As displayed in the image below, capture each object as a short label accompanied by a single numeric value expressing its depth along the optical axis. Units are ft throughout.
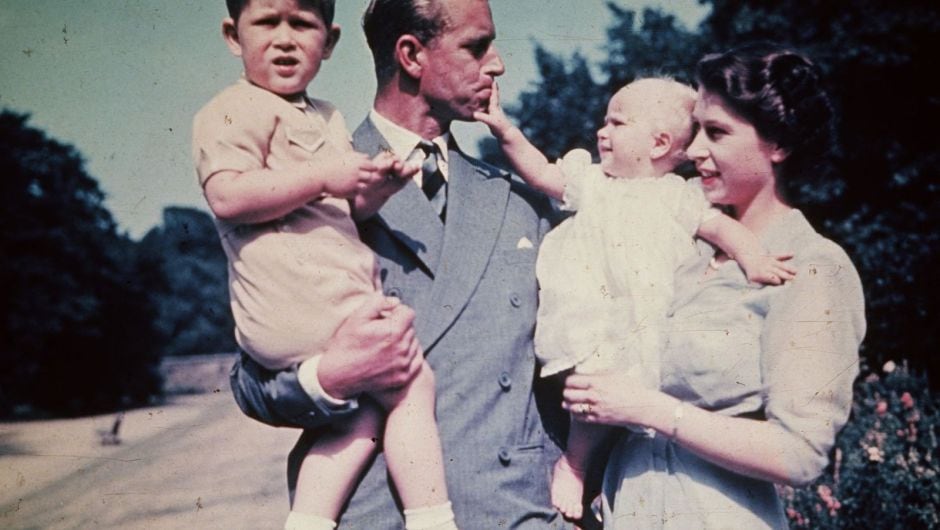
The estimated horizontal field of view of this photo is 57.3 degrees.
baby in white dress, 8.00
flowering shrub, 20.02
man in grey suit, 7.41
